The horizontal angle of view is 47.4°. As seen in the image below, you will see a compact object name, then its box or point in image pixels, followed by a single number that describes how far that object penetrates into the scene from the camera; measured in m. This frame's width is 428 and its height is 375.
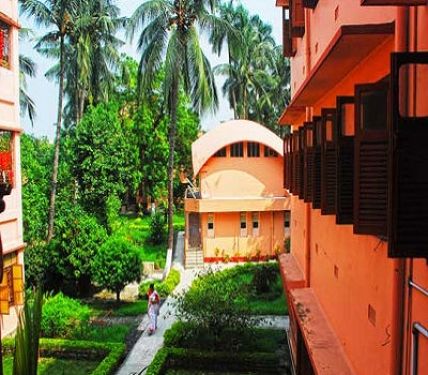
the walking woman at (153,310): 13.86
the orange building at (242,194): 24.22
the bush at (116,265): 16.45
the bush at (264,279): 18.19
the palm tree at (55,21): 20.19
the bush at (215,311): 11.49
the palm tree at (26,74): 22.92
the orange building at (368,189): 2.76
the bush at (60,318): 13.12
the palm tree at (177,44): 20.27
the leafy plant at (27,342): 2.55
